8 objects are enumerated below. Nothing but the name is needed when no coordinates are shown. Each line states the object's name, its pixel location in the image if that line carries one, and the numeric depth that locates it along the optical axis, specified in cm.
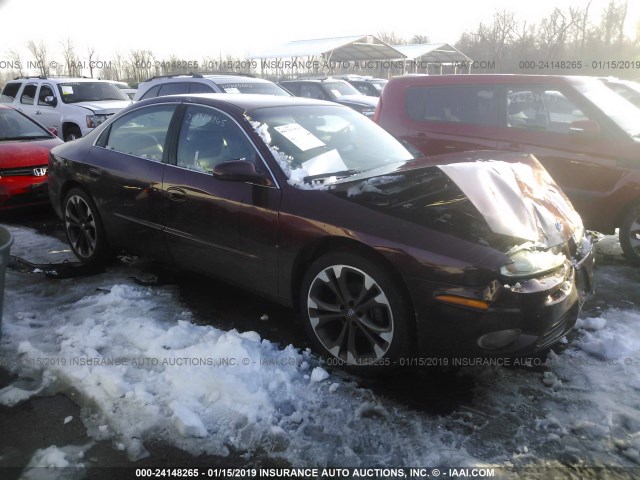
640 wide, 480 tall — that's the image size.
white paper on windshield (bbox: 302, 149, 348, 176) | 334
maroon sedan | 257
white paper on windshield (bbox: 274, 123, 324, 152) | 348
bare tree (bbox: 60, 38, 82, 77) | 3709
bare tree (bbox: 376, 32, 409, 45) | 6614
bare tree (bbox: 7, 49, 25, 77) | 2516
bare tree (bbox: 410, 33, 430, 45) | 6475
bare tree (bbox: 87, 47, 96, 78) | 3781
